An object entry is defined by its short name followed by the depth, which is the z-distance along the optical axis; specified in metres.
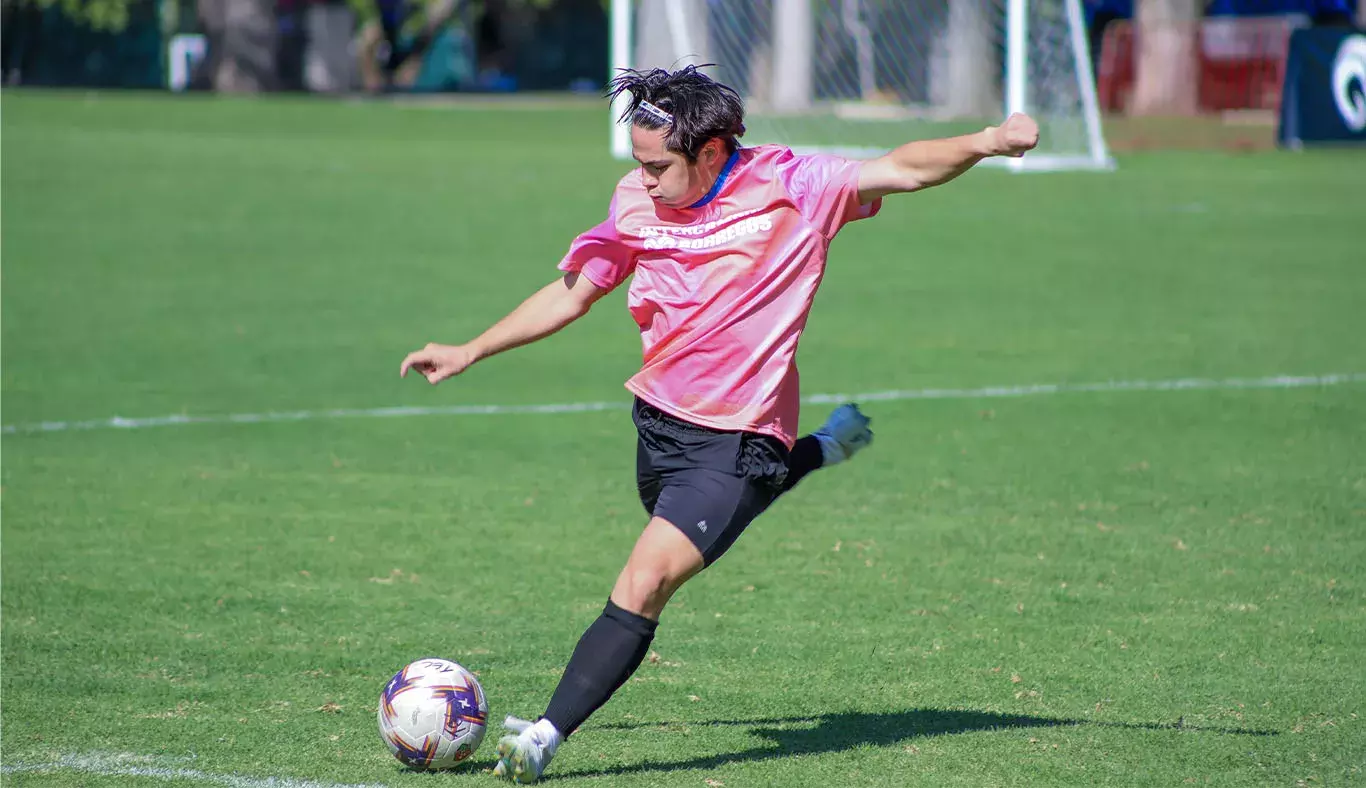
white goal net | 52.16
